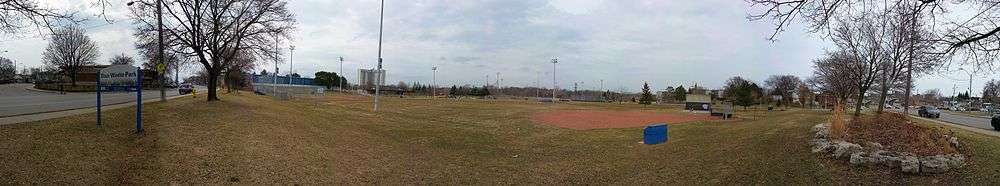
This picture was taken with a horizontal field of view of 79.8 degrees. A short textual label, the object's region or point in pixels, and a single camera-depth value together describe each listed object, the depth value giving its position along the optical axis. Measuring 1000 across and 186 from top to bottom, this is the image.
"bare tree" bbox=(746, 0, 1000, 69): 7.41
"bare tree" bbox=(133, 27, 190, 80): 26.55
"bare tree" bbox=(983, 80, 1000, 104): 92.82
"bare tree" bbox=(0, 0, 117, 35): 9.57
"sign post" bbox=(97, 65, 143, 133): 14.22
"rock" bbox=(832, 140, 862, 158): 10.91
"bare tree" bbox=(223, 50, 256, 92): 42.63
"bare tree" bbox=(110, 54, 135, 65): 80.53
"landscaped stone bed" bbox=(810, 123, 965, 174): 9.47
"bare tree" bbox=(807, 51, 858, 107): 28.03
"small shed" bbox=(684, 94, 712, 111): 49.59
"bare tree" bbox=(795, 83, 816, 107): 76.32
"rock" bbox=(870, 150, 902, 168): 9.88
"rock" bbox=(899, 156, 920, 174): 9.48
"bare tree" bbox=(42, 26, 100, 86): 58.94
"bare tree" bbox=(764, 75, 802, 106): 84.39
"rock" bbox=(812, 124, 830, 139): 13.27
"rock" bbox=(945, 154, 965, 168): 9.56
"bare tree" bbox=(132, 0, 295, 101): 26.56
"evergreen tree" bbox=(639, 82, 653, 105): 76.39
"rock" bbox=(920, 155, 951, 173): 9.37
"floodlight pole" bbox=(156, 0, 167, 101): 22.75
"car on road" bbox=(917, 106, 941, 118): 48.27
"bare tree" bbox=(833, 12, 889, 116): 23.88
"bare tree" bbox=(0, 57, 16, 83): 92.26
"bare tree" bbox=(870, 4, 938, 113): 21.11
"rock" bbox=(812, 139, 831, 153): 11.80
